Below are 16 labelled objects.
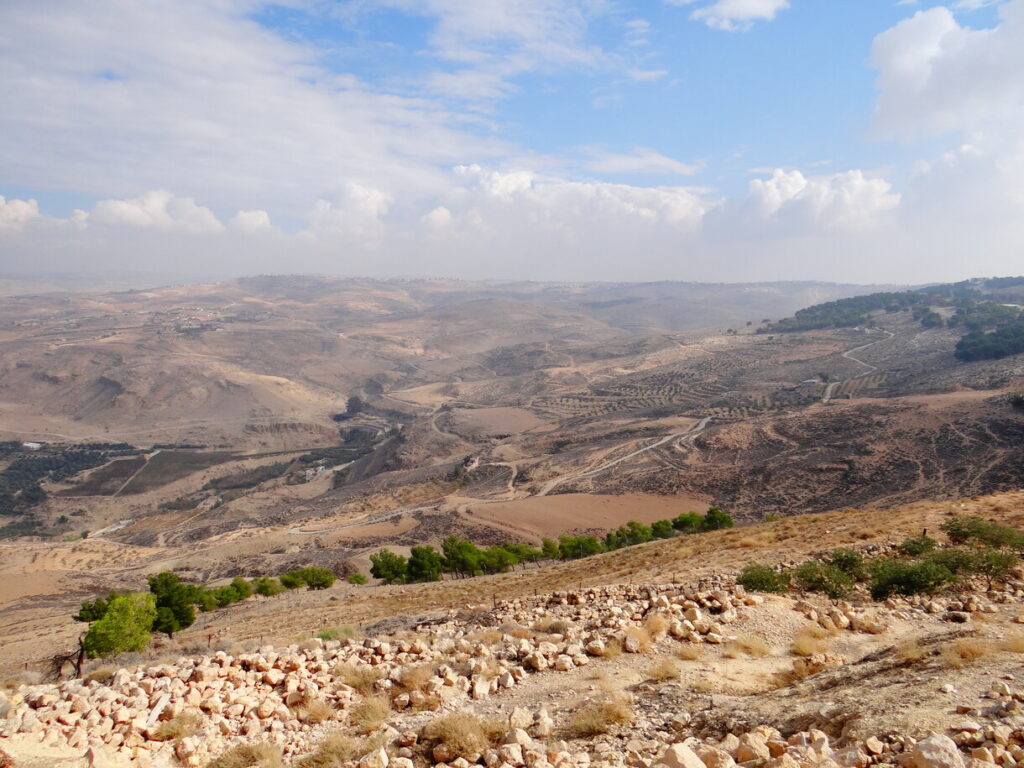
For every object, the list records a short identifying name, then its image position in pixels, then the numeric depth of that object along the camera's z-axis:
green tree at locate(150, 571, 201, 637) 21.21
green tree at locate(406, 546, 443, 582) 30.59
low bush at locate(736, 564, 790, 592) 12.49
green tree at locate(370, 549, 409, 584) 31.19
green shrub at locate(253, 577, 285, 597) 28.97
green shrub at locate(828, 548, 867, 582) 13.10
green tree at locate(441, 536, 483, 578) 31.37
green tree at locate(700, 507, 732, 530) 35.73
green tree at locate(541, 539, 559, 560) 35.31
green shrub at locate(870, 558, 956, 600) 11.63
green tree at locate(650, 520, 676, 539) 36.19
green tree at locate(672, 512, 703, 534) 36.69
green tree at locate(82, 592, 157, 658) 15.05
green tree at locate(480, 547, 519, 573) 32.28
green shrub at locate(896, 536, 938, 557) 14.09
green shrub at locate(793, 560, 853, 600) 12.26
